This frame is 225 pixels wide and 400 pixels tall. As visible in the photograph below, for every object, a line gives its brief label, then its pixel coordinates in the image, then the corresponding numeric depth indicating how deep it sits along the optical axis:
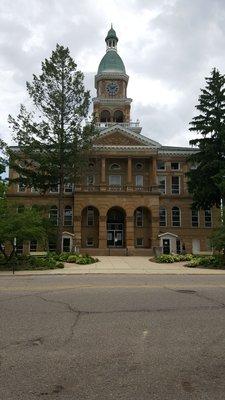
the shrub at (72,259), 31.51
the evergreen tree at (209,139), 39.53
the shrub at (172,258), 32.38
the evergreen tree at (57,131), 37.72
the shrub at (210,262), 27.73
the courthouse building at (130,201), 50.97
